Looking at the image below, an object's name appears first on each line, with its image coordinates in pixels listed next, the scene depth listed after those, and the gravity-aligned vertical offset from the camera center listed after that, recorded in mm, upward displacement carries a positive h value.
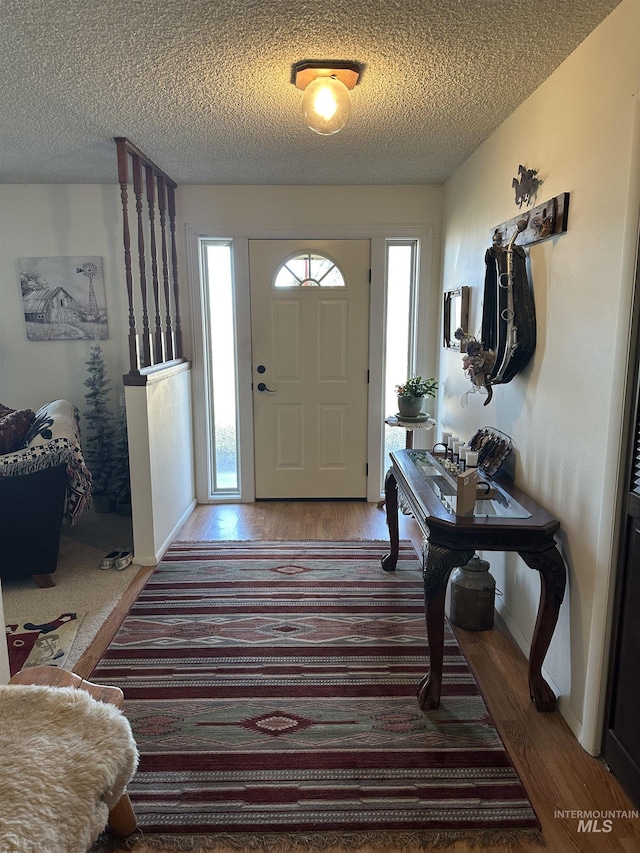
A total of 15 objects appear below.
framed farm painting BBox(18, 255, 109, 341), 3969 +230
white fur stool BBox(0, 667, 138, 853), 1046 -882
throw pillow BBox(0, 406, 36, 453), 2941 -507
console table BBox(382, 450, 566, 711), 1904 -739
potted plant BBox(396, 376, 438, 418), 3732 -429
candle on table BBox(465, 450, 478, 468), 2374 -534
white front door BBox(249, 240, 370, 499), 4082 -293
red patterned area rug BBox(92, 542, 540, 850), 1569 -1333
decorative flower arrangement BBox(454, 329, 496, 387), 2547 -141
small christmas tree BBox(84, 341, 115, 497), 3977 -660
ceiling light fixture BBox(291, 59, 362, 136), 2098 +896
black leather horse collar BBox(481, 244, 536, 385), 2283 +74
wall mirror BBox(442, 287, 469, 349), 3283 +102
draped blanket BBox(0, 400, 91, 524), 2844 -631
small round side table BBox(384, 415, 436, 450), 3712 -608
